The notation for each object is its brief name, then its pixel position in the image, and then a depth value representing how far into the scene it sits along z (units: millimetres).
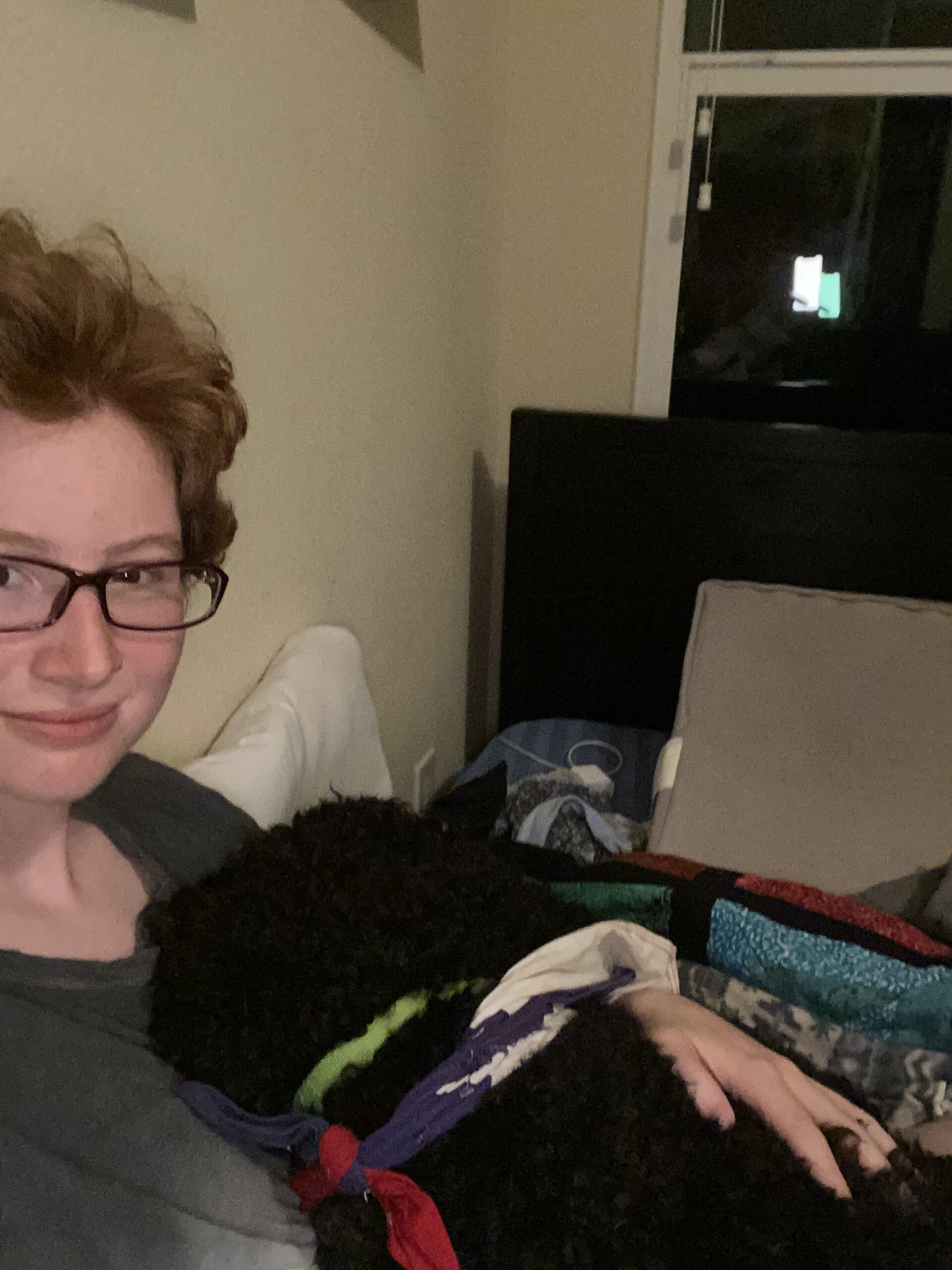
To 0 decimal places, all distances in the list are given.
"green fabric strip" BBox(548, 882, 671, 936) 1162
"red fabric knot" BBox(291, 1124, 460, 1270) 591
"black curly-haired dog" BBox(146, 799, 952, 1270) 608
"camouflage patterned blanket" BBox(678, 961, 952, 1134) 896
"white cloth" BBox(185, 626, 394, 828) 963
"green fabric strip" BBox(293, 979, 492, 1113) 640
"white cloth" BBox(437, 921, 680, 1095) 677
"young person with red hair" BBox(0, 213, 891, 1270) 566
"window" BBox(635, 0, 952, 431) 1832
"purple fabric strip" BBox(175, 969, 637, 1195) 615
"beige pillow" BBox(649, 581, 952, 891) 1514
